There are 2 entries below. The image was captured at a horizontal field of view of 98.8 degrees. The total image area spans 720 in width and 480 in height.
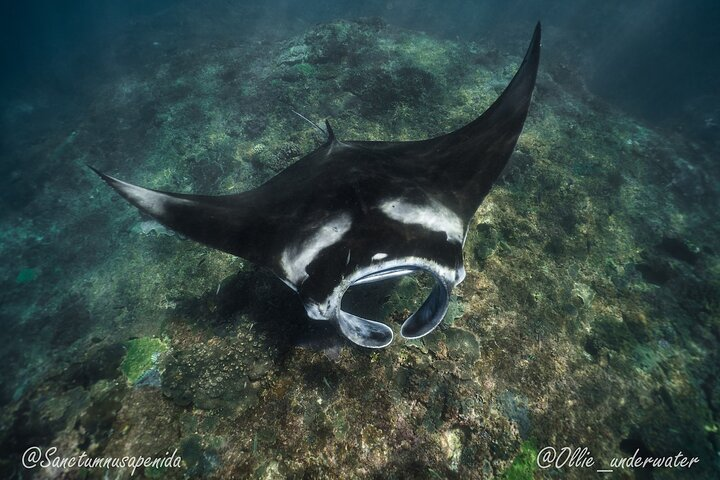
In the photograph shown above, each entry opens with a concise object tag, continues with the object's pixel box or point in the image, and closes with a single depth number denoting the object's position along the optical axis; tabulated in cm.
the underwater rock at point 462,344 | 357
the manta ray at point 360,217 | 256
